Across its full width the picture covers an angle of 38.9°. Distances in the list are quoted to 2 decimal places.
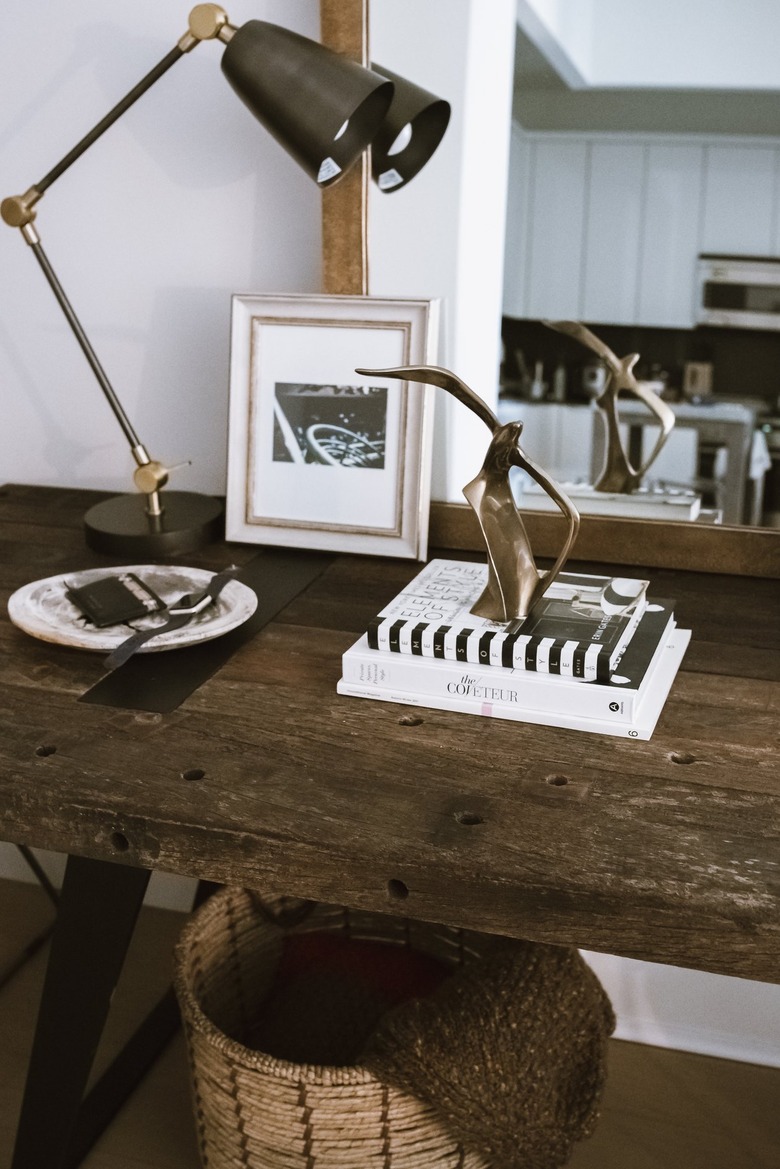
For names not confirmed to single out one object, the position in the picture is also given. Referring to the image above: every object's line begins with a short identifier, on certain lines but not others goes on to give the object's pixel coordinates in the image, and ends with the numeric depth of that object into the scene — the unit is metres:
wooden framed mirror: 1.31
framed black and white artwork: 1.33
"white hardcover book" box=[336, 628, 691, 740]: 0.93
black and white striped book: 0.95
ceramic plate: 1.08
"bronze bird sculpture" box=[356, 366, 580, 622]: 1.01
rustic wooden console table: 0.74
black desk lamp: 1.15
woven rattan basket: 1.12
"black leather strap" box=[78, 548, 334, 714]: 1.01
